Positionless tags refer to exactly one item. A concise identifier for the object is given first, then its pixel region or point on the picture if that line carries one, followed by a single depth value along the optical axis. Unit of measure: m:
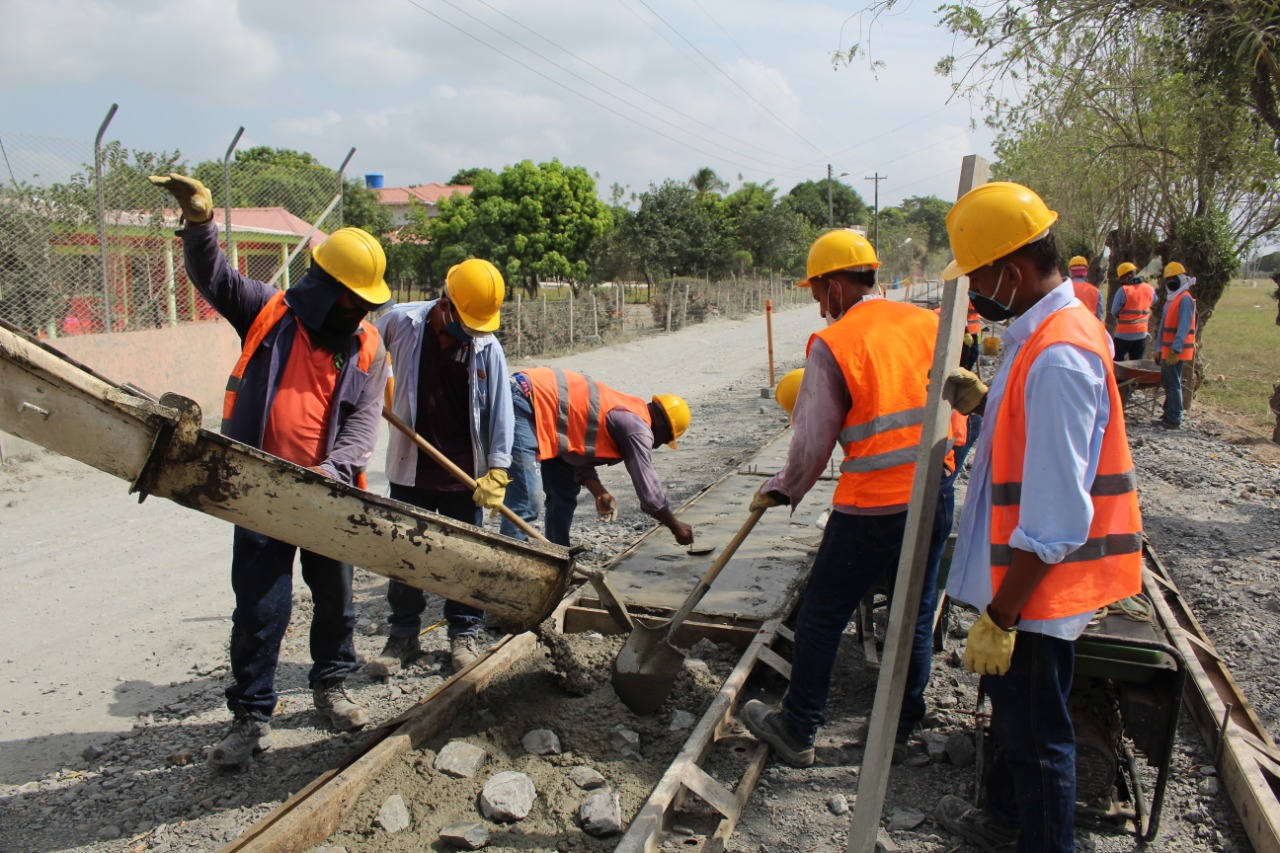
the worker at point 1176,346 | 10.67
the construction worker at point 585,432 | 4.48
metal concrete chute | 2.21
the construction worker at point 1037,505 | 2.18
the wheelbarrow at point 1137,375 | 10.45
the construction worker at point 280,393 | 3.23
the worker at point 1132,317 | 11.73
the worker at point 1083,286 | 9.57
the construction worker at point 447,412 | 4.15
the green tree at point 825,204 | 58.44
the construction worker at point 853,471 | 3.16
